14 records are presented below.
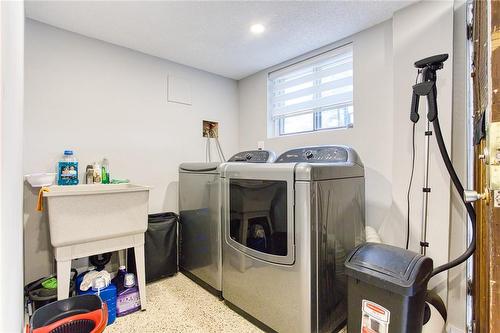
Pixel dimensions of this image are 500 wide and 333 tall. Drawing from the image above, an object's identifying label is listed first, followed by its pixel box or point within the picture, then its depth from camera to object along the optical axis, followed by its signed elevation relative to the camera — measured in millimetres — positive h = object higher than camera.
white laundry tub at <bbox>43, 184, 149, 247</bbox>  1552 -329
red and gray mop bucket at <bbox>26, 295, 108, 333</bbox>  1267 -852
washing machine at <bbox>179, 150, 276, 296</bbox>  2006 -490
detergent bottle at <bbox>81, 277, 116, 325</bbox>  1684 -898
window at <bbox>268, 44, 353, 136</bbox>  2273 +767
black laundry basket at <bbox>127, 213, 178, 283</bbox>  2193 -773
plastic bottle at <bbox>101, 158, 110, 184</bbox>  2131 -57
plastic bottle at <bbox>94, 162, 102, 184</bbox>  2093 -69
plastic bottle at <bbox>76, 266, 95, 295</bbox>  1717 -837
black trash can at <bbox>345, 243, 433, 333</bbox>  1097 -590
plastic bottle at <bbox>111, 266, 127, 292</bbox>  1877 -906
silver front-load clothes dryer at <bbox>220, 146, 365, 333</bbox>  1362 -455
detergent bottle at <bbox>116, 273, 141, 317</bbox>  1771 -995
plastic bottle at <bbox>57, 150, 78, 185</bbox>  1939 -27
